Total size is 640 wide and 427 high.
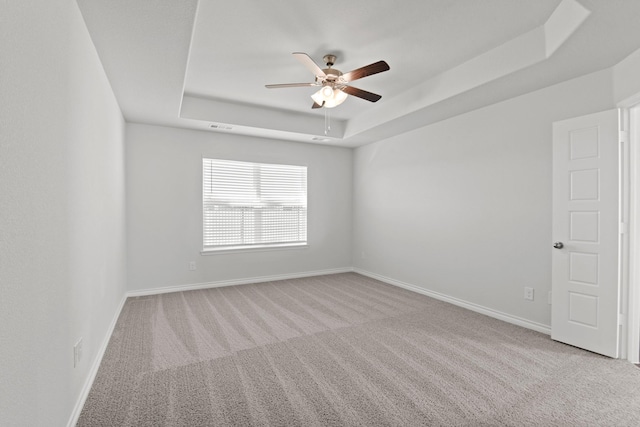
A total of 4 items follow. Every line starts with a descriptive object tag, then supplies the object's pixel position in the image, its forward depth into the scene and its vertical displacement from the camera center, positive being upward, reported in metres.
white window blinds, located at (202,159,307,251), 5.02 +0.11
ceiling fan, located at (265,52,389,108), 2.62 +1.20
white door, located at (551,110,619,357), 2.66 -0.20
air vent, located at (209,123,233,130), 4.49 +1.23
